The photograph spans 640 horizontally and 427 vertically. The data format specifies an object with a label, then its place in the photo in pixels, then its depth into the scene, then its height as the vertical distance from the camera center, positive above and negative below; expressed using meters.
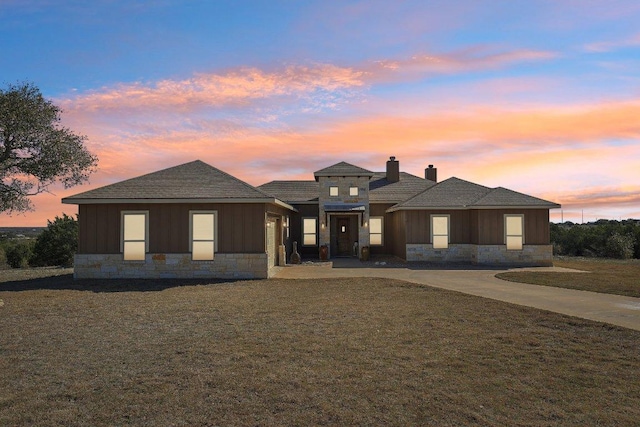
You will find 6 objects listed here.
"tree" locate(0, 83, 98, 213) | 19.50 +3.76
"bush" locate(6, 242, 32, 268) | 32.31 -1.57
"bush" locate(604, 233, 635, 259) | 29.89 -0.92
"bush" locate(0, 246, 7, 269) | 35.26 -1.89
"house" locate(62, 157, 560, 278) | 17.41 +0.47
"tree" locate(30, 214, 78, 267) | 30.19 -0.89
